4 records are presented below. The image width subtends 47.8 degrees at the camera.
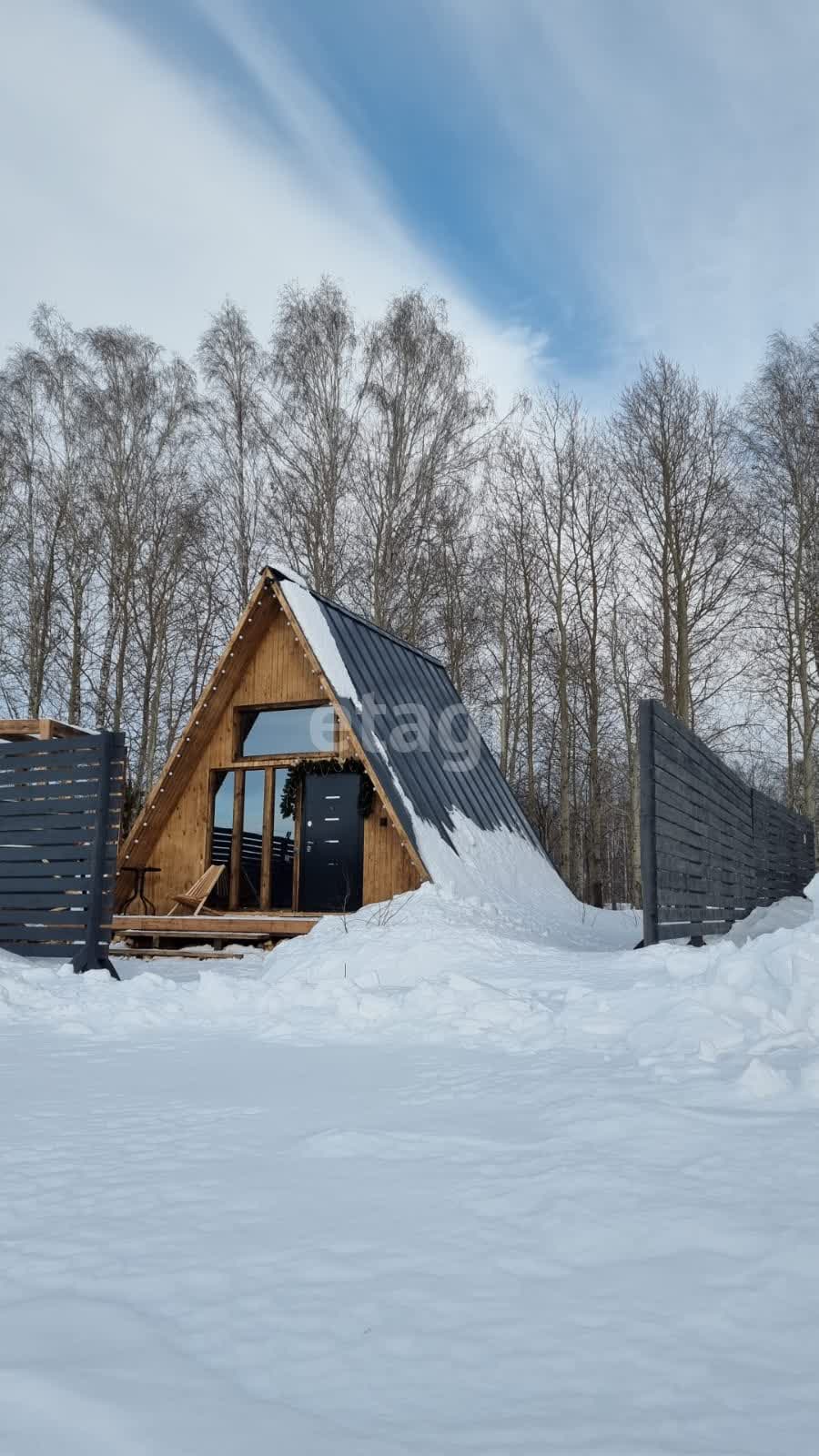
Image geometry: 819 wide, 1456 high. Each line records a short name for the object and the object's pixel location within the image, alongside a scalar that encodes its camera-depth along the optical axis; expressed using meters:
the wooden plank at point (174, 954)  10.88
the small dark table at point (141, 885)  12.55
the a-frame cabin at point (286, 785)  11.69
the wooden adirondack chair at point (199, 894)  11.75
